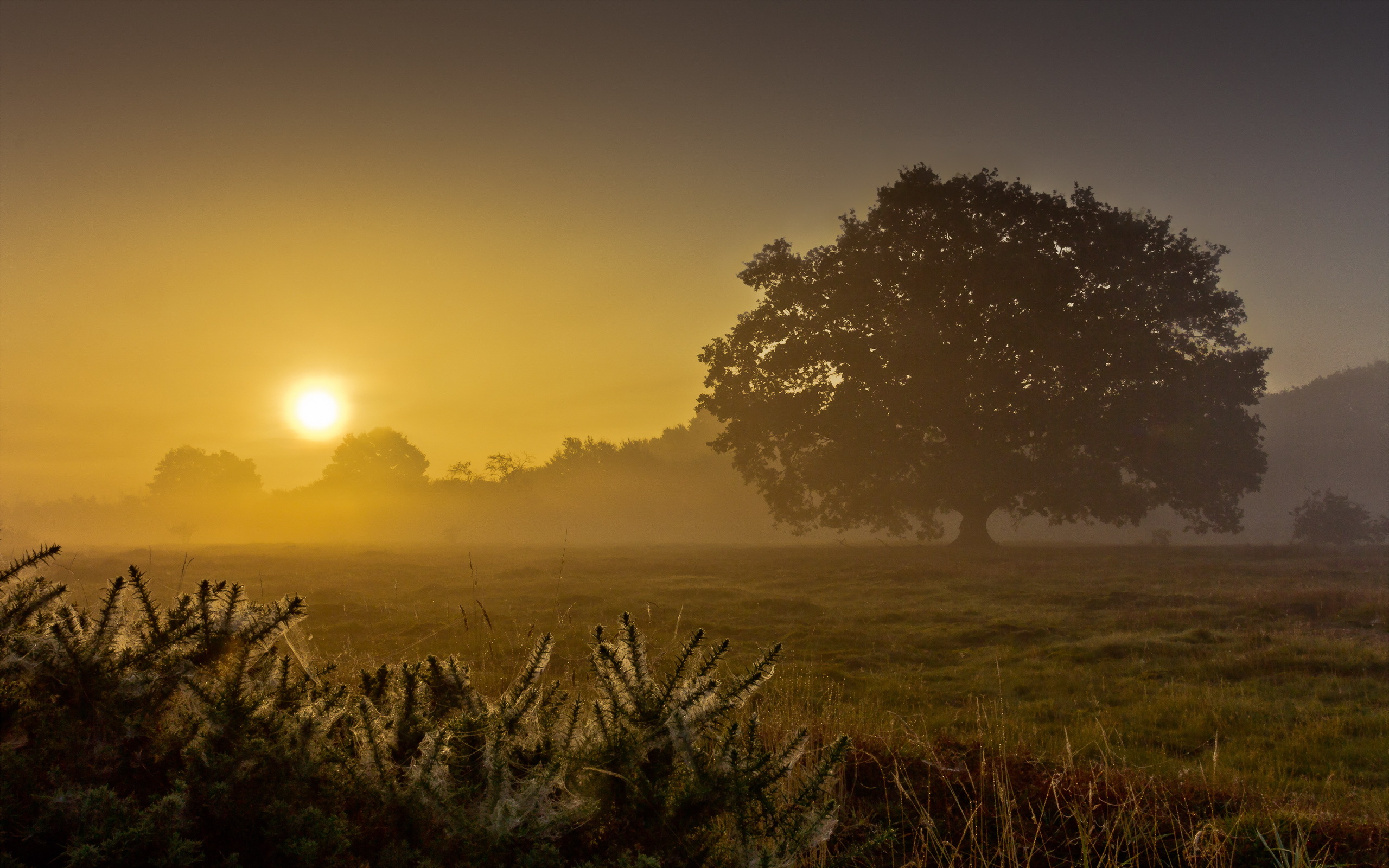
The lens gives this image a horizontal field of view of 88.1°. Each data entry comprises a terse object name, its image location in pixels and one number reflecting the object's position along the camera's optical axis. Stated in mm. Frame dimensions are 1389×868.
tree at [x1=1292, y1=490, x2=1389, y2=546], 40000
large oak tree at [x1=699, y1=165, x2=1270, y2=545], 32000
